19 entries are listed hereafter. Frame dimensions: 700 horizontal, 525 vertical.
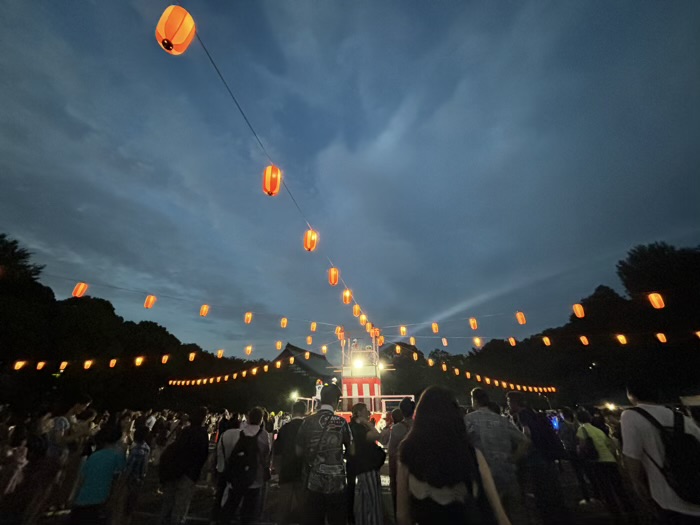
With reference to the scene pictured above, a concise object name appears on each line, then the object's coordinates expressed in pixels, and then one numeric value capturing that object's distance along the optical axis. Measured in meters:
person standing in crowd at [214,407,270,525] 3.88
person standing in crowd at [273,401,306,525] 3.75
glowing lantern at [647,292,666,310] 12.33
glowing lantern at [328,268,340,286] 12.89
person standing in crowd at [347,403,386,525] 3.56
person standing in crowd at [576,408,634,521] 5.40
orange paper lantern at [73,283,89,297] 12.59
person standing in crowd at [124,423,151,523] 4.98
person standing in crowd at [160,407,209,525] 3.85
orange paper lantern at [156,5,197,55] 4.65
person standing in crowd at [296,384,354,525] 3.20
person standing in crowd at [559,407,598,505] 6.36
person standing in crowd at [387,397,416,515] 4.75
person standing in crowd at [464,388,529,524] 3.44
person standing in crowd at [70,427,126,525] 3.18
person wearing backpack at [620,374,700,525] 2.29
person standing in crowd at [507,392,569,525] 4.89
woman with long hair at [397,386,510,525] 1.97
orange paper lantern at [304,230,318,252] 9.80
